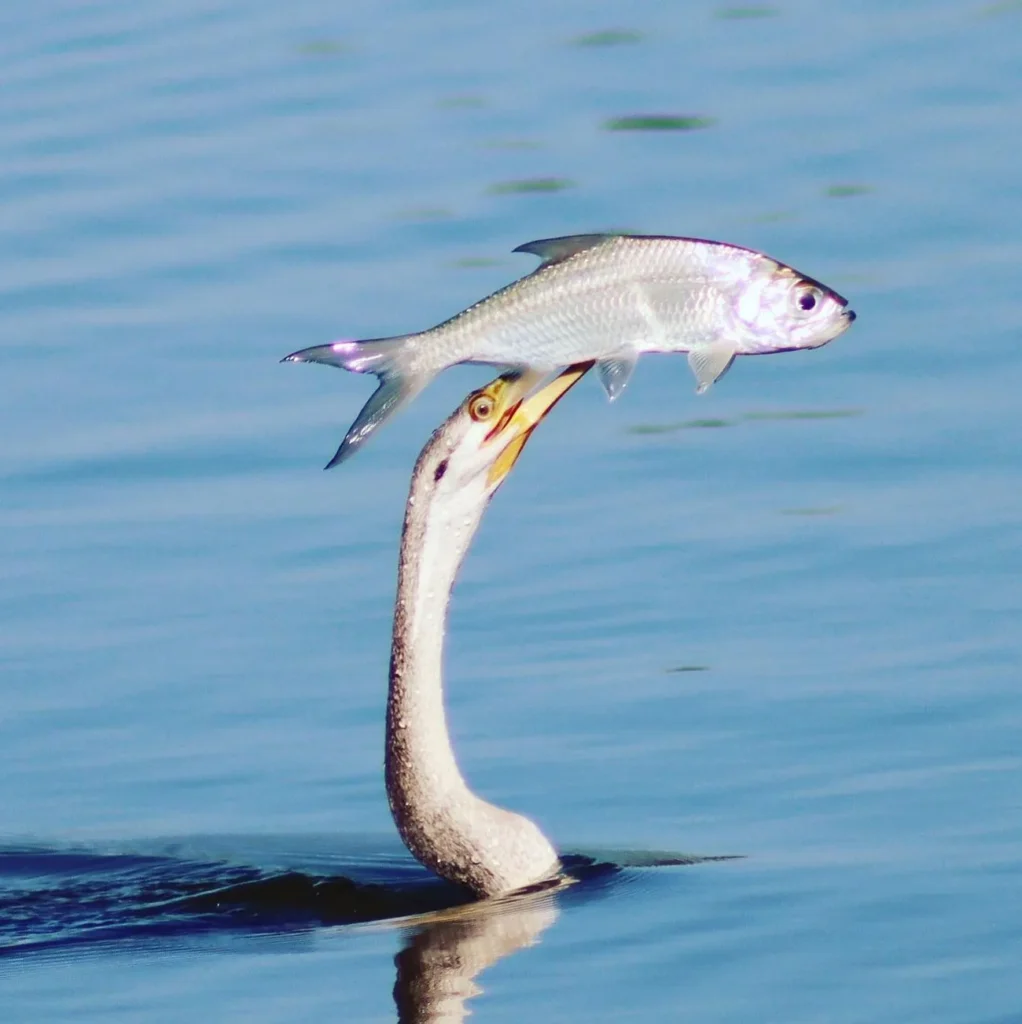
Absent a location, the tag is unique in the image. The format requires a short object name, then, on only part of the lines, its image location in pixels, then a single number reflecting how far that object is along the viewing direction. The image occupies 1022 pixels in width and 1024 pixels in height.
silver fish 15.23
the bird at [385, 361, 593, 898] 16.89
